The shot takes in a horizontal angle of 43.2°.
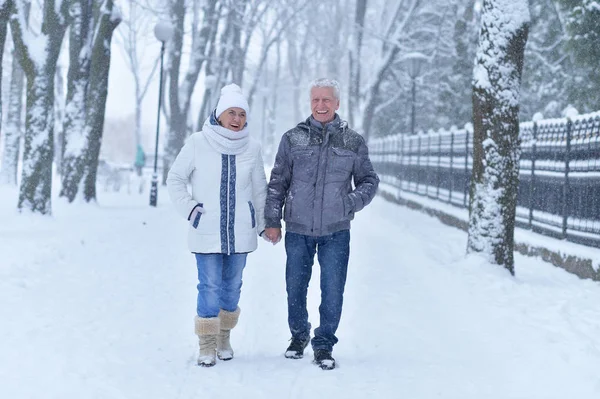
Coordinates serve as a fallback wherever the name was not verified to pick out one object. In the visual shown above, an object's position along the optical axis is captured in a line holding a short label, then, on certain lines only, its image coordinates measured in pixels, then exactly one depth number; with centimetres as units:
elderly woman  514
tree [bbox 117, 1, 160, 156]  4266
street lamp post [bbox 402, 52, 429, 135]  2191
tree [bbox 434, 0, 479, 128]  2919
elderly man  516
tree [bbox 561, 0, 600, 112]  1498
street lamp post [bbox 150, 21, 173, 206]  1803
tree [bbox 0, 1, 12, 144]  988
